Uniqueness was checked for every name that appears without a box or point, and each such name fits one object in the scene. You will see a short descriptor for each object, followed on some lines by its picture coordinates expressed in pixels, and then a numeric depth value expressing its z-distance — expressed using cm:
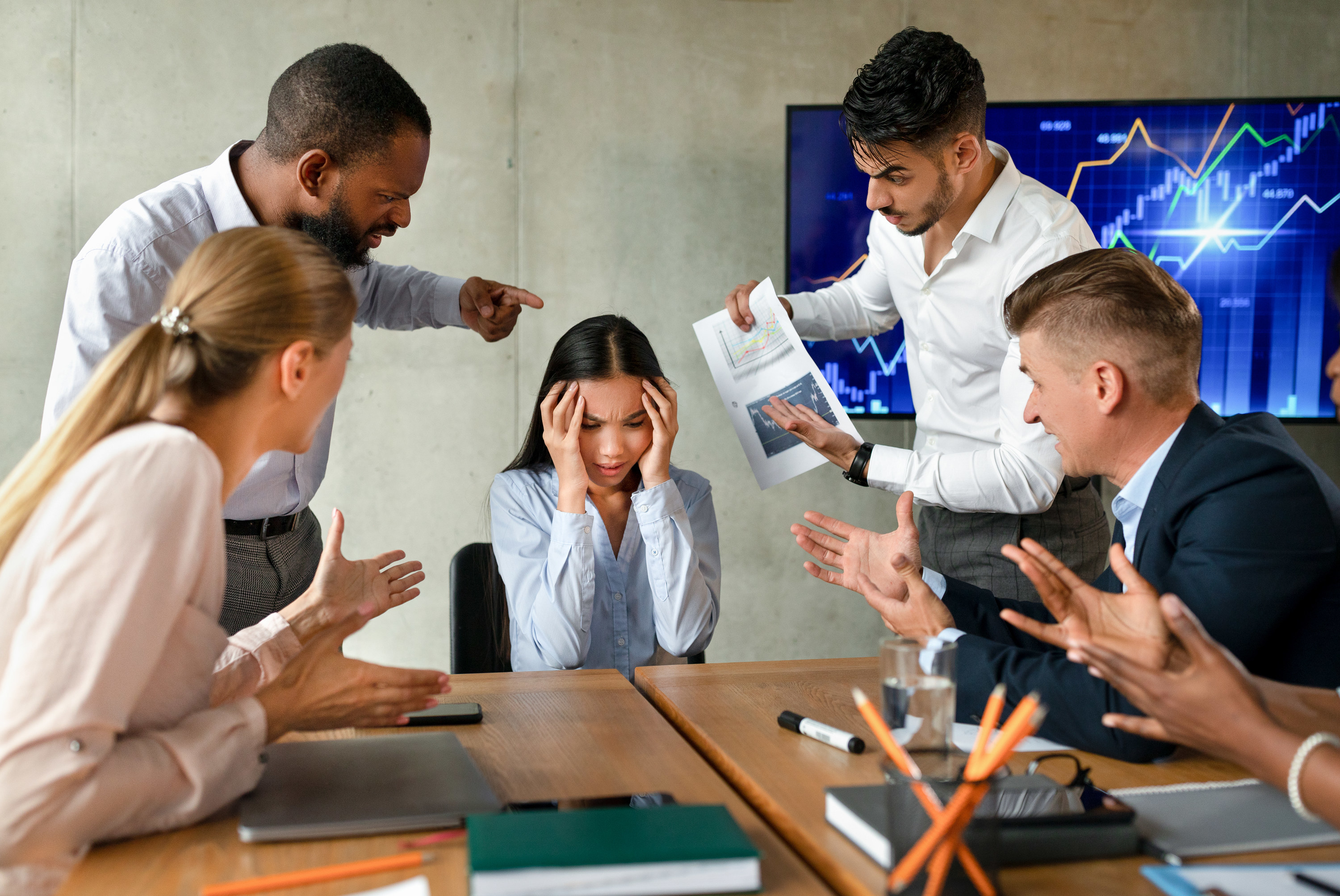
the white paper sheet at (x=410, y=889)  95
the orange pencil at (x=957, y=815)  88
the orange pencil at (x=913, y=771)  91
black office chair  227
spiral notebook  105
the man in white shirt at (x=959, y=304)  223
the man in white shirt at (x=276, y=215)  195
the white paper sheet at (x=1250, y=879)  95
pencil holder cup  91
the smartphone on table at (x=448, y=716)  153
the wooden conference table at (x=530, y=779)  100
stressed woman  216
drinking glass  117
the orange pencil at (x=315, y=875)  96
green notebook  92
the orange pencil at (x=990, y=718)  93
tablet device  109
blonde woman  98
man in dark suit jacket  137
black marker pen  137
